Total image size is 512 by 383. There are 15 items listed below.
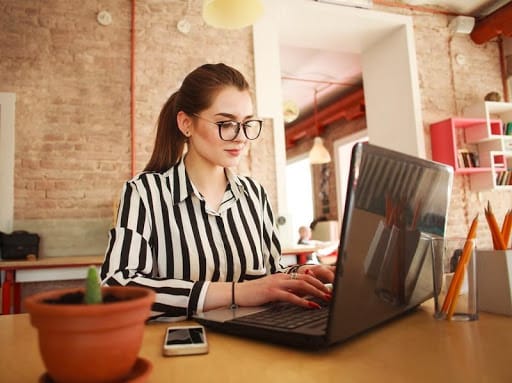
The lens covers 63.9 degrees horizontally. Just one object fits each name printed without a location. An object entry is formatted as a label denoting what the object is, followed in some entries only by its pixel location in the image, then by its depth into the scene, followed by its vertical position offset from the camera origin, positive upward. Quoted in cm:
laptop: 58 -5
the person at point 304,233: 642 -6
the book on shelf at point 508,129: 474 +106
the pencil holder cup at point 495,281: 86 -13
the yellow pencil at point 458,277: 84 -11
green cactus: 42 -5
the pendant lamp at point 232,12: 246 +135
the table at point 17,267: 280 -18
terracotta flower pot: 39 -9
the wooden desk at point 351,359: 53 -19
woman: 119 +10
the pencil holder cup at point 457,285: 84 -13
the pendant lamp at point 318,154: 676 +123
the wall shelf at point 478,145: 448 +88
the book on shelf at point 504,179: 469 +48
